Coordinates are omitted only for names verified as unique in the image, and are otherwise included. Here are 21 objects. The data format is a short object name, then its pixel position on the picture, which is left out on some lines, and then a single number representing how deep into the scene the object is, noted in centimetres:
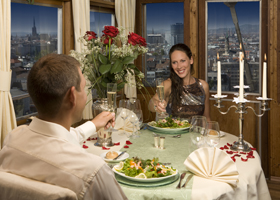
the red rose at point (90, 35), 222
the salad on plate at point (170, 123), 240
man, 98
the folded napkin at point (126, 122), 219
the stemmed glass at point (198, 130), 160
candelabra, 191
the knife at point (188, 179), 142
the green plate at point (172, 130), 234
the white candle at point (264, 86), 191
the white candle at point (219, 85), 200
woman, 318
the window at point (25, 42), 296
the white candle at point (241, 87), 185
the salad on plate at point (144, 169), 142
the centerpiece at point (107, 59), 216
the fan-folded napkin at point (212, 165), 149
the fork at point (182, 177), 141
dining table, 136
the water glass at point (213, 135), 168
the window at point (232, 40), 397
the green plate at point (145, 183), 139
